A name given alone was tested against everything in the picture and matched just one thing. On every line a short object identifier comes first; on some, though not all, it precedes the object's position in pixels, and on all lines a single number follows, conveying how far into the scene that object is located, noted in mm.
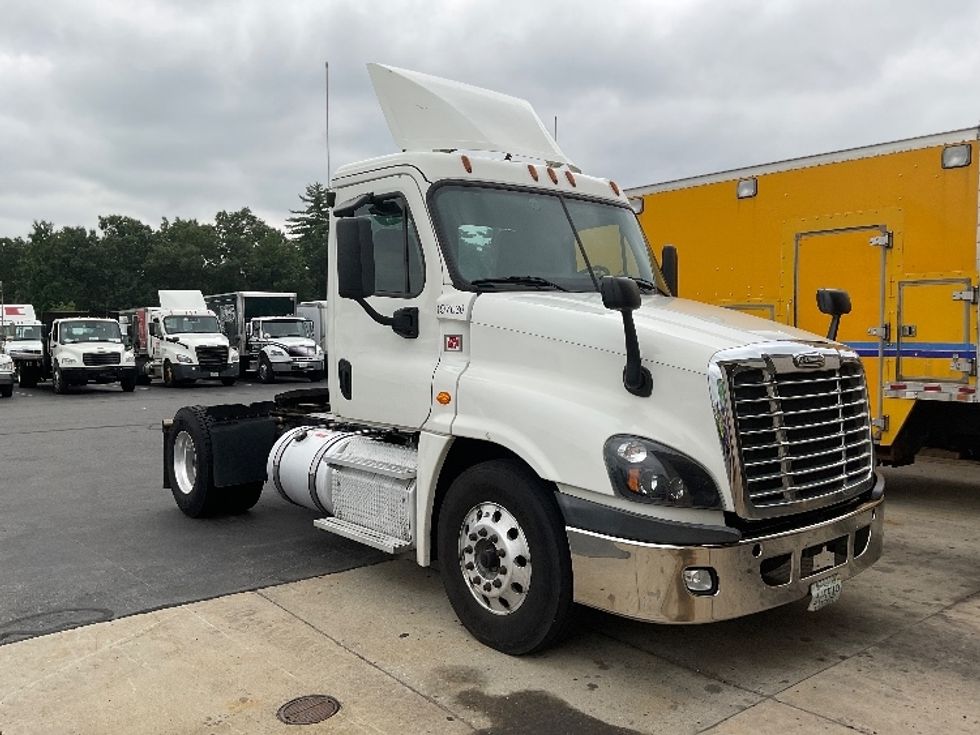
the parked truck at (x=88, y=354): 23172
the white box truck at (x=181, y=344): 25156
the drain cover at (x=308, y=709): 3674
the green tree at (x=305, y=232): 71200
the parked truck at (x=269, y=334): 26953
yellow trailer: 7031
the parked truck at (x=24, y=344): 26562
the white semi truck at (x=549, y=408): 3750
